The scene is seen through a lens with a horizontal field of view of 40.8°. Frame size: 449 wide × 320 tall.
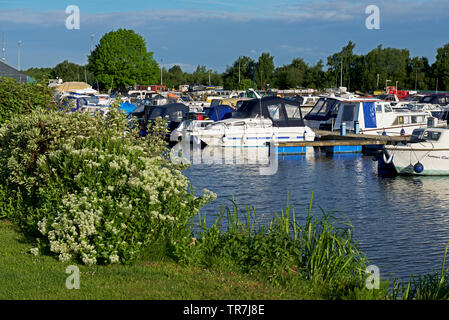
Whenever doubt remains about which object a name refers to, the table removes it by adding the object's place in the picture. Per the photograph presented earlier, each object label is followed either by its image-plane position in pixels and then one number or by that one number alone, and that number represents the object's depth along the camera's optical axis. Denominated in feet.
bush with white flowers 31.53
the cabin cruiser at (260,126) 121.70
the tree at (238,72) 382.83
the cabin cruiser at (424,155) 87.66
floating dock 118.42
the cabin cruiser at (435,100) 220.64
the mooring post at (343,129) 130.00
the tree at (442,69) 367.25
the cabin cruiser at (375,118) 132.26
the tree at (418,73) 378.53
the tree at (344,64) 374.20
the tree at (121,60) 367.86
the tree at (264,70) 385.91
